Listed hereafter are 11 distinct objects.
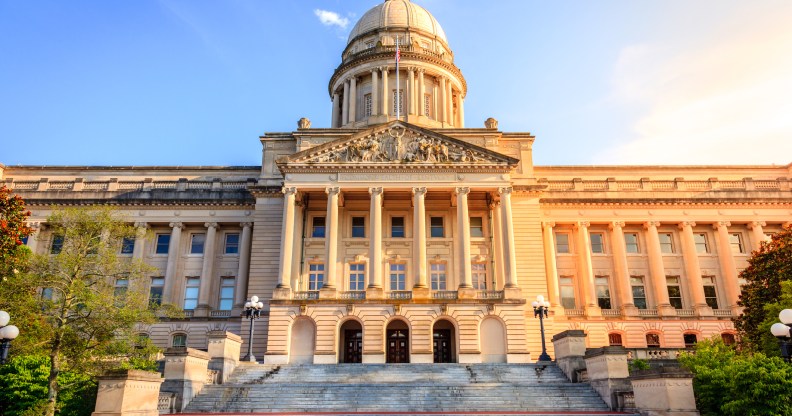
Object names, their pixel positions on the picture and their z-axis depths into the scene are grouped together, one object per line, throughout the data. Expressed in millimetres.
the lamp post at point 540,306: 28656
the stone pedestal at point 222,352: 24594
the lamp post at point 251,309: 28250
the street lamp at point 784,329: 15414
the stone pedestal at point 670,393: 15719
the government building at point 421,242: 32969
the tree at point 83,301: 20328
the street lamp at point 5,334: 15758
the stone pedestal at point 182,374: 20391
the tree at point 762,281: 23781
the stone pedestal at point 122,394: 15742
